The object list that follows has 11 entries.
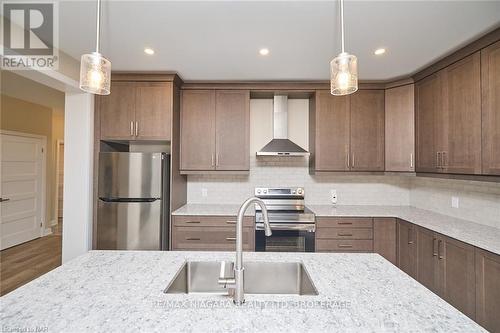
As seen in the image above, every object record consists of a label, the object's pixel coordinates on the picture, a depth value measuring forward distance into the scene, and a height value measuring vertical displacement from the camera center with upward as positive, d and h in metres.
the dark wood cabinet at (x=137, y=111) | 2.84 +0.68
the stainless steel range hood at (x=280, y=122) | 3.22 +0.64
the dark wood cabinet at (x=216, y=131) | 3.12 +0.49
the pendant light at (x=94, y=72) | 1.24 +0.50
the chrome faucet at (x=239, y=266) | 0.94 -0.40
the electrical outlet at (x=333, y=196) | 3.39 -0.37
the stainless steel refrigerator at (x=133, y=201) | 2.68 -0.36
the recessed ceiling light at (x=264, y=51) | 2.27 +1.11
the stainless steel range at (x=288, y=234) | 2.72 -0.72
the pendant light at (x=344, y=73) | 1.24 +0.50
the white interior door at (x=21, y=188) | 4.19 -0.37
